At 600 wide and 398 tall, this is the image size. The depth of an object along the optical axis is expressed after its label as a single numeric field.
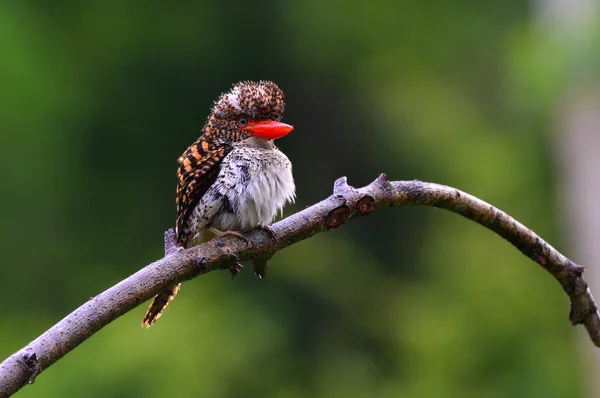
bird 7.68
